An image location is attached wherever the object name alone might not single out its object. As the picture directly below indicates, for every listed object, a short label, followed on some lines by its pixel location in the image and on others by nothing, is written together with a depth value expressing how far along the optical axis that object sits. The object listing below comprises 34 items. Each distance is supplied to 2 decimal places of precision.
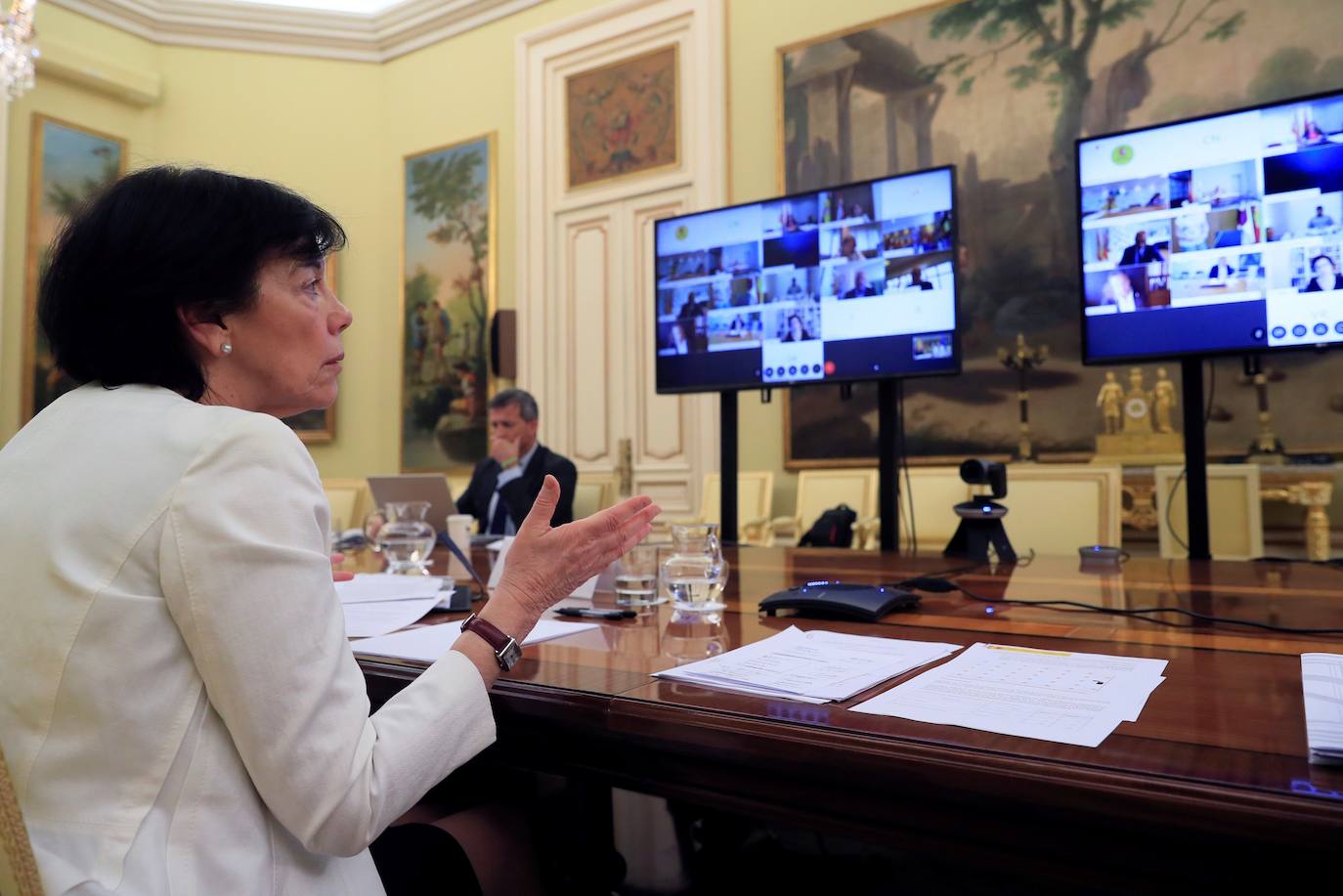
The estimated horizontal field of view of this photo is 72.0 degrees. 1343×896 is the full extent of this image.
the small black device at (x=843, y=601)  1.29
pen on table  1.39
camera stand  2.14
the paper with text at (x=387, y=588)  1.62
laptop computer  3.08
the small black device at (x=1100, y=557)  1.97
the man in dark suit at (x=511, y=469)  4.12
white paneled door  6.03
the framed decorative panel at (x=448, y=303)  7.00
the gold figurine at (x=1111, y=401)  4.58
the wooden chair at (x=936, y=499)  3.56
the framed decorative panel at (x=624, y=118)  6.23
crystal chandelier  4.93
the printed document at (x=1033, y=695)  0.73
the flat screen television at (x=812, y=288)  2.35
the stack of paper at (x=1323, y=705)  0.62
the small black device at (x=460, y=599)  1.53
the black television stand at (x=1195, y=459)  2.24
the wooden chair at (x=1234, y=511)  3.54
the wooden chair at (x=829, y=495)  5.07
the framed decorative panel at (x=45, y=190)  6.36
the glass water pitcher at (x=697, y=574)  1.38
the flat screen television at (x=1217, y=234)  1.94
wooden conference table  0.60
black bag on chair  3.16
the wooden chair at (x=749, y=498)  5.41
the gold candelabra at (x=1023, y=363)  4.81
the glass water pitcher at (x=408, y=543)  2.12
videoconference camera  2.11
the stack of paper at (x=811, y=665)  0.88
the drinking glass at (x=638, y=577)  1.53
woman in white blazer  0.74
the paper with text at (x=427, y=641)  1.13
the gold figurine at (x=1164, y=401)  4.43
